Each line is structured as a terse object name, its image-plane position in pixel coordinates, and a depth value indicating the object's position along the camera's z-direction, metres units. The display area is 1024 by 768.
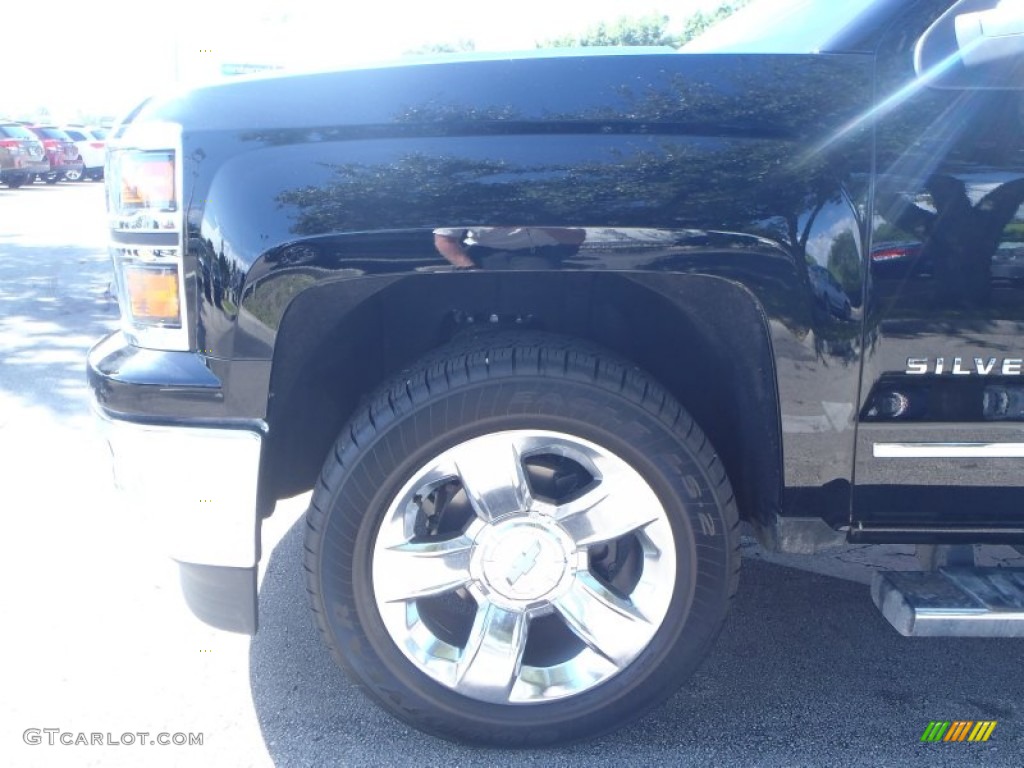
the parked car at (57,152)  23.23
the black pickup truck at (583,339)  1.98
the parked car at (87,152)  25.23
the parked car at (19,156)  20.47
